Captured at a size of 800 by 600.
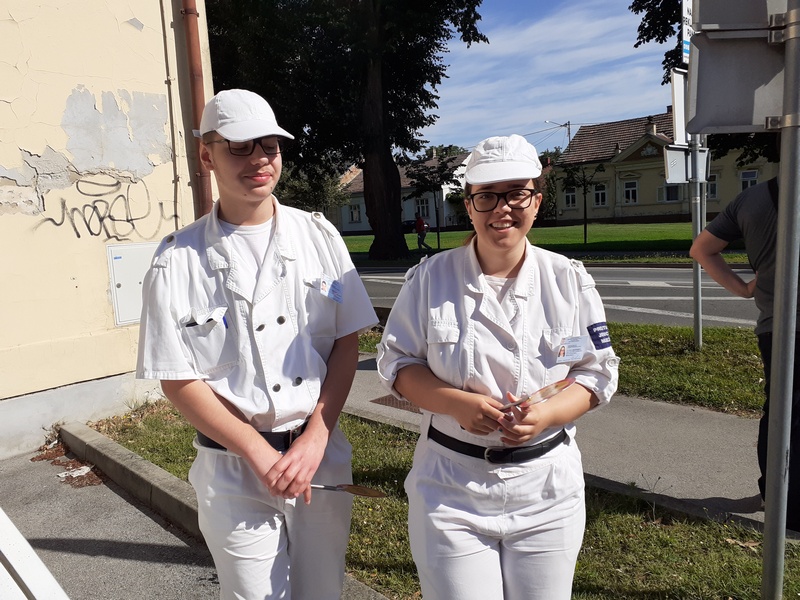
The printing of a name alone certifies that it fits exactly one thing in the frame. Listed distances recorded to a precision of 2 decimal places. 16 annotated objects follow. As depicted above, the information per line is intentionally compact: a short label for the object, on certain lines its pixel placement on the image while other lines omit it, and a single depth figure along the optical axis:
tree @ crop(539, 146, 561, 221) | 48.75
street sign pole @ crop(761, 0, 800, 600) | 2.46
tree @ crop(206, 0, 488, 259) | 21.16
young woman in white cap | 2.07
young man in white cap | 2.13
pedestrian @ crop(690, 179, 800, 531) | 3.55
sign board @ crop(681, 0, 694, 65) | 6.79
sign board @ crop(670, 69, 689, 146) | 7.19
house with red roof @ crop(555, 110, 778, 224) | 52.39
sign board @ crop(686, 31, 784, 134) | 2.54
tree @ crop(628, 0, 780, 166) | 25.07
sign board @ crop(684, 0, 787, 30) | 2.49
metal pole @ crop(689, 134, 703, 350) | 7.55
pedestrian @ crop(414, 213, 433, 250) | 32.03
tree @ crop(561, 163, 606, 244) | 31.00
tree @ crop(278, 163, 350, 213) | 28.54
